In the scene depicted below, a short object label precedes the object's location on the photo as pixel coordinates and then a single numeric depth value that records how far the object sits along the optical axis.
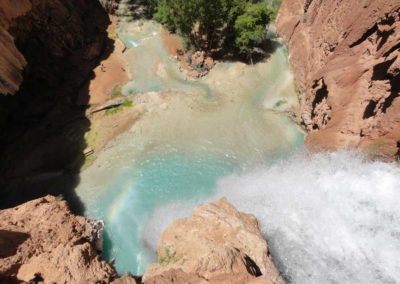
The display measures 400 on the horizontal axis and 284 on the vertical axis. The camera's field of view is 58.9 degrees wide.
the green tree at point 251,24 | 29.52
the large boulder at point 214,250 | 12.68
